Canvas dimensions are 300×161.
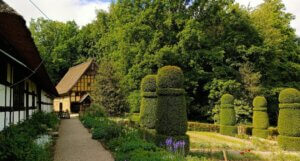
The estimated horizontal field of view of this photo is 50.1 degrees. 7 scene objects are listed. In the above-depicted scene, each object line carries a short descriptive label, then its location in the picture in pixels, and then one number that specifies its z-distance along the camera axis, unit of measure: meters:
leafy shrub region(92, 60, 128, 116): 29.08
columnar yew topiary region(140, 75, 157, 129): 16.05
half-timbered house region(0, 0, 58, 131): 4.56
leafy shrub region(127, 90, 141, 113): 26.95
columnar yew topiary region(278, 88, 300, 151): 15.91
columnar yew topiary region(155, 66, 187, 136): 11.66
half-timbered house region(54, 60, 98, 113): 43.56
